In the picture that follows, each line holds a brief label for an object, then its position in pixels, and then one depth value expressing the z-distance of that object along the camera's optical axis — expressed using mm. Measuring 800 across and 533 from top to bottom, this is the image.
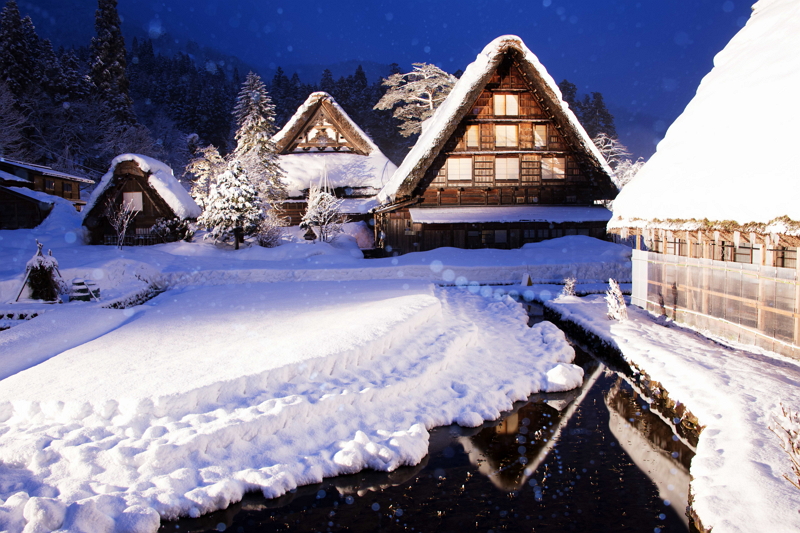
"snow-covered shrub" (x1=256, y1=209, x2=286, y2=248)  23053
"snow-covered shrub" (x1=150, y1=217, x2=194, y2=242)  24438
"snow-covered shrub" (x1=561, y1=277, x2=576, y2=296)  14500
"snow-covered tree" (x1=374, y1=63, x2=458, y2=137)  30500
